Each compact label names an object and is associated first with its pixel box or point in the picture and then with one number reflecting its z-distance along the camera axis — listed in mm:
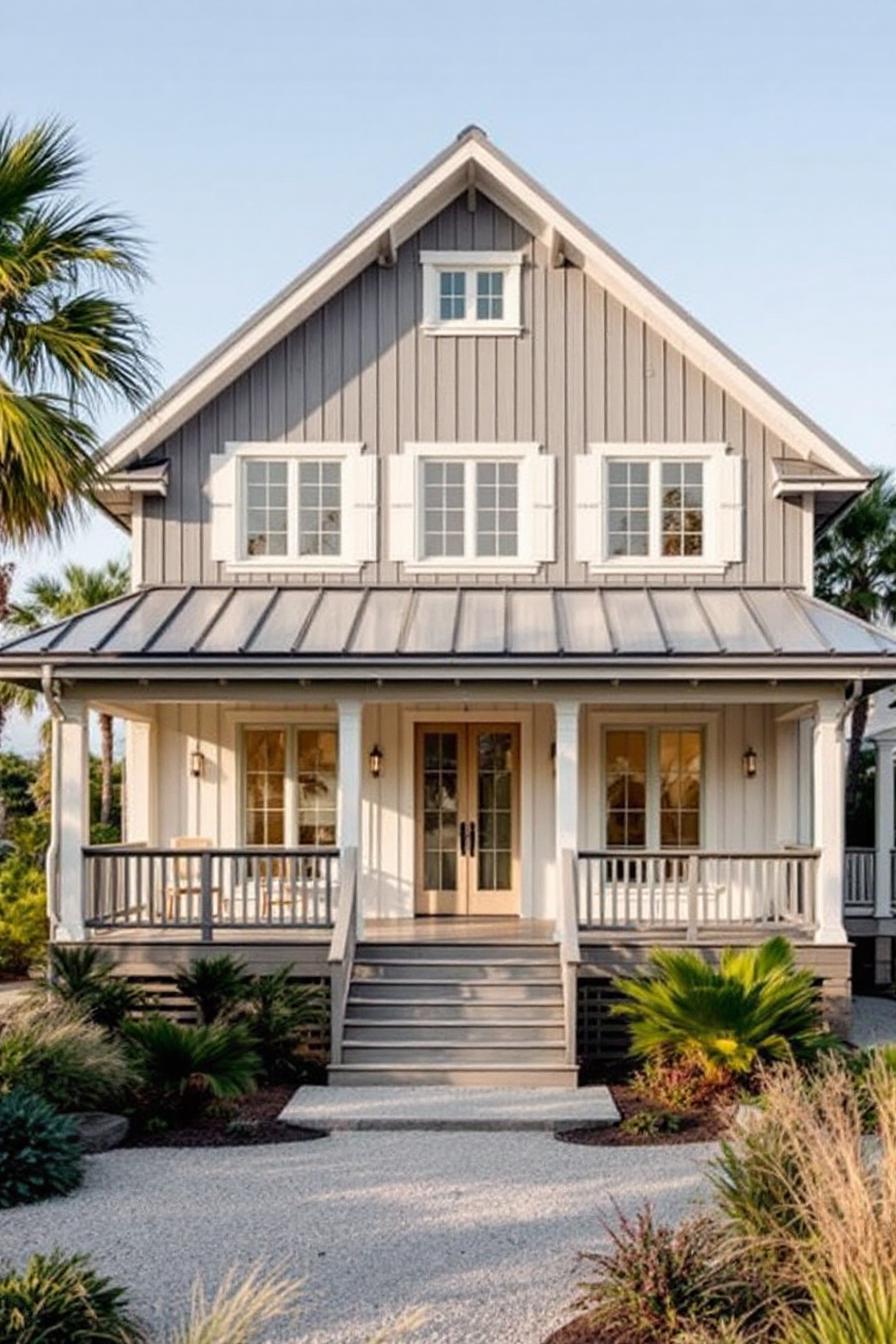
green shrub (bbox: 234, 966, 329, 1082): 12117
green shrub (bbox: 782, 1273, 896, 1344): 4781
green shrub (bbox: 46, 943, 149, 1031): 12016
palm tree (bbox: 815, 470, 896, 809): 22672
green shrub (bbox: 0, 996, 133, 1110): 9844
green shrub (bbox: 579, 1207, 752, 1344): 5855
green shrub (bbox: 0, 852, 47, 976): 17391
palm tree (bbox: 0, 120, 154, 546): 11227
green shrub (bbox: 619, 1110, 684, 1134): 10211
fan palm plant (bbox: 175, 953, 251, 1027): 12406
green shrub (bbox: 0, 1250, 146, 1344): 5705
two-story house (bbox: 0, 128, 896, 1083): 15711
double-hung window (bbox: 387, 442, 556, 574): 16047
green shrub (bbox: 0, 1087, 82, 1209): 8328
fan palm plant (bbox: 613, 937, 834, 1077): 11031
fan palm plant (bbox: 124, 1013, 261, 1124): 10609
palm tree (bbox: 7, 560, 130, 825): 26766
